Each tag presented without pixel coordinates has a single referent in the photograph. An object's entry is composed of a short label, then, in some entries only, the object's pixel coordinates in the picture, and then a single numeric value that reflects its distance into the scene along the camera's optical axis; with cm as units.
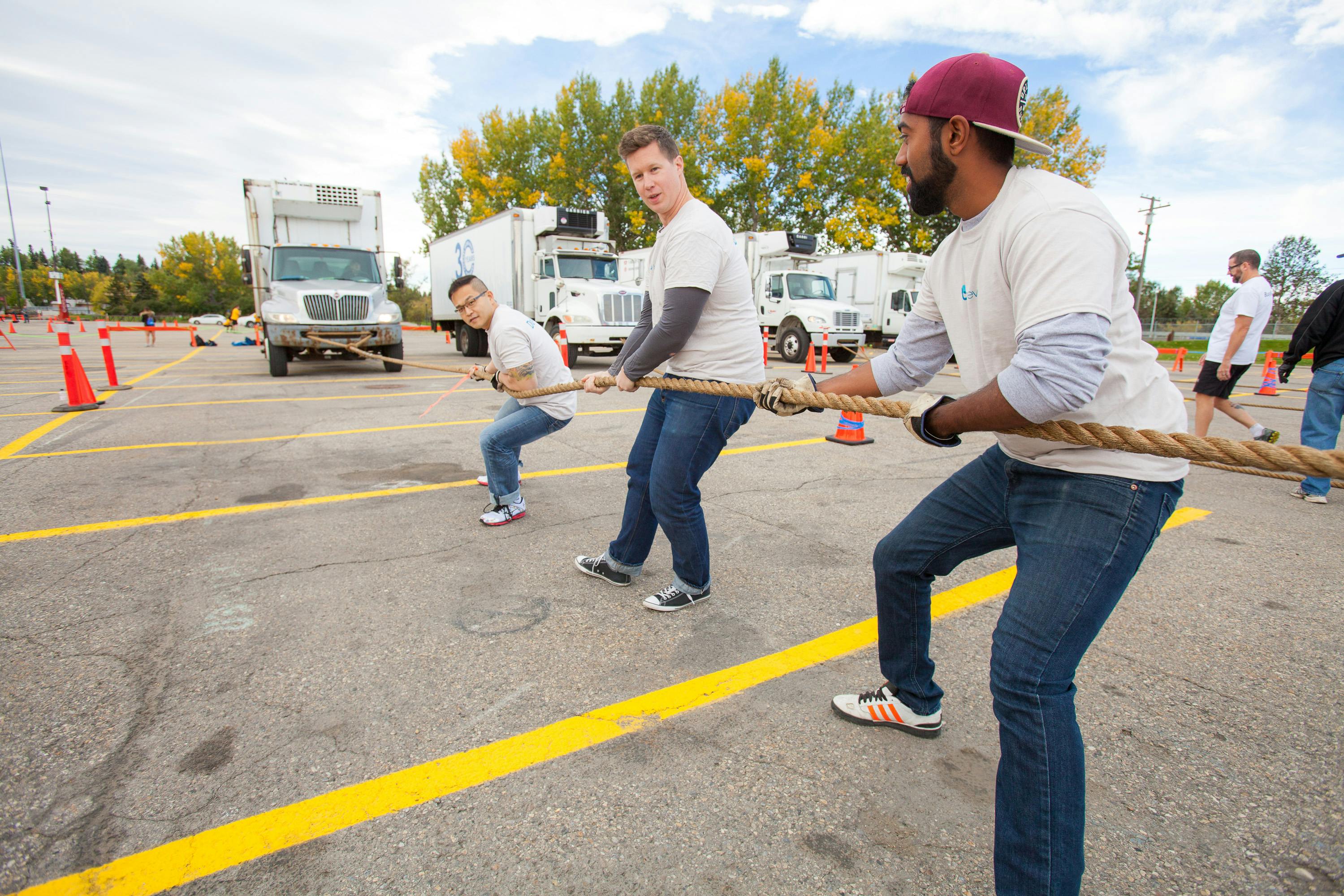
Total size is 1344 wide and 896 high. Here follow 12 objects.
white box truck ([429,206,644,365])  1389
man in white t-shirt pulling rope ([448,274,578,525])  432
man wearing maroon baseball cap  136
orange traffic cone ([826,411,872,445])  686
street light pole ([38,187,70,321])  4556
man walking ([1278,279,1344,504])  478
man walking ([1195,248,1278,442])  577
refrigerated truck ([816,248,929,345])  2059
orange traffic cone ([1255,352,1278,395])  1212
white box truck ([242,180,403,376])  1188
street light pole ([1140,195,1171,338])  4469
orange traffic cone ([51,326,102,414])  815
